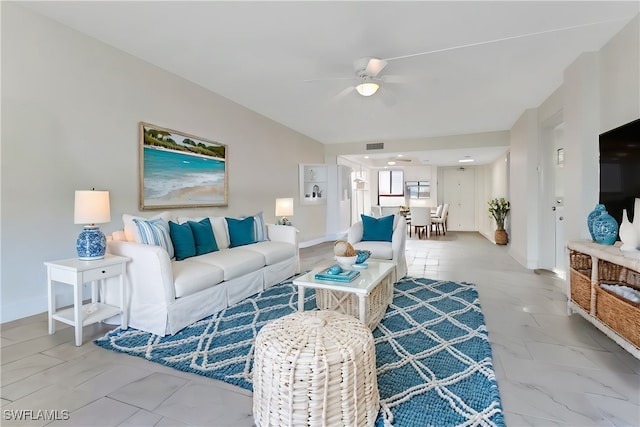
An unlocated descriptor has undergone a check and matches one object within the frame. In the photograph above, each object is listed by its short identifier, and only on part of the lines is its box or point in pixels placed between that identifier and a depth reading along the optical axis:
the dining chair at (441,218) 9.15
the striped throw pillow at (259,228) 4.23
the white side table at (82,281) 2.26
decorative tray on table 2.50
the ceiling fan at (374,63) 2.80
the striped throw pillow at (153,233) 2.79
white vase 2.12
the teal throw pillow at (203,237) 3.36
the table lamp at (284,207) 5.34
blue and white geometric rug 1.57
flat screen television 2.36
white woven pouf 1.29
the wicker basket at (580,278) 2.49
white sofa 2.45
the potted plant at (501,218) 7.11
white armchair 3.83
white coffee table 2.34
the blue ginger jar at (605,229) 2.47
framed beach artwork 3.59
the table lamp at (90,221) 2.49
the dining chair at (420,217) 8.44
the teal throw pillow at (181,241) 3.11
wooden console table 1.93
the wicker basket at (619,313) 1.88
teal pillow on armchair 4.23
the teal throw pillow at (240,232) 3.96
